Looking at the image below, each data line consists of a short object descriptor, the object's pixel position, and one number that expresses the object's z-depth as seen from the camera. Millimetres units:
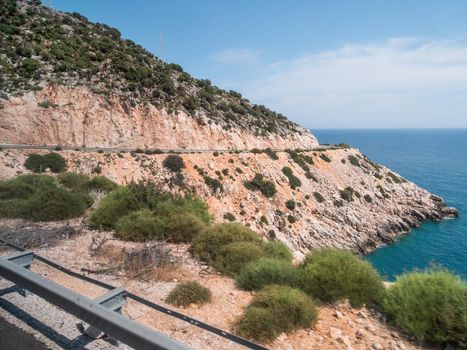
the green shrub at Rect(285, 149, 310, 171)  50000
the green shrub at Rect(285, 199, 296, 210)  40500
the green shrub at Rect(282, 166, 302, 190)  44466
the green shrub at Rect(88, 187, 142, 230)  10055
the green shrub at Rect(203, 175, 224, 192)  37097
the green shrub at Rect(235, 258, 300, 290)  6641
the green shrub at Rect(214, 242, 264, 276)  7570
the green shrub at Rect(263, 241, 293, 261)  8619
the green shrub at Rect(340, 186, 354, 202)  47406
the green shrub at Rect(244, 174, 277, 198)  40406
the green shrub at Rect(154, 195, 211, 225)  10445
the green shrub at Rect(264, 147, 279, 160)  48250
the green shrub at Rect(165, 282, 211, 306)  5773
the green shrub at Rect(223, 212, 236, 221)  34406
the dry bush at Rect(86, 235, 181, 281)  6789
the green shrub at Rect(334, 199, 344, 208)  45094
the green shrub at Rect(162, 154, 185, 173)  36562
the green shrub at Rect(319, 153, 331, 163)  55031
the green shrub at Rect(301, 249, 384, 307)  6188
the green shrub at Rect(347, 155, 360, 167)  58250
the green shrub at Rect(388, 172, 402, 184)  59397
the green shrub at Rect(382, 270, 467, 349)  4820
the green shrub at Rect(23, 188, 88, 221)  10234
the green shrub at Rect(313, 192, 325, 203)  44906
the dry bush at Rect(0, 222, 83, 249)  7965
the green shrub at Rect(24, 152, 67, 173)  28350
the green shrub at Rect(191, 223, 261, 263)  8258
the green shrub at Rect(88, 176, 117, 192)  16333
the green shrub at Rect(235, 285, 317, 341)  4906
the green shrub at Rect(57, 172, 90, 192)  16653
